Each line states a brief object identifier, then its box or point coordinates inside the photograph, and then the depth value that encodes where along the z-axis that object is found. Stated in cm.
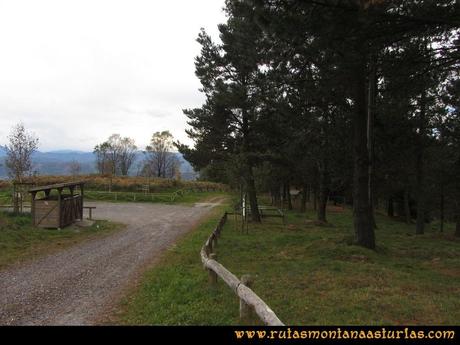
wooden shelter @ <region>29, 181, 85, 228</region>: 2067
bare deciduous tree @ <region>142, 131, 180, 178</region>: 9794
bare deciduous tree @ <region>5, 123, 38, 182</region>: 3278
